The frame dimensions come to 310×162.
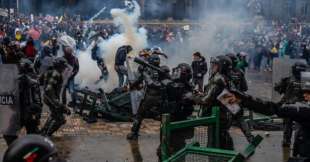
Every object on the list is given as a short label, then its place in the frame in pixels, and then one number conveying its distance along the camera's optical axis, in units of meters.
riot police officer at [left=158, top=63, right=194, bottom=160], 8.08
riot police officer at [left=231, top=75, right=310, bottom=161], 4.82
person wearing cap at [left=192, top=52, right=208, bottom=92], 15.25
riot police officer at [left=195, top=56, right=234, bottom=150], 7.71
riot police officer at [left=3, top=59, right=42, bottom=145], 8.57
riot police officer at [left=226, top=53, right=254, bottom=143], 9.17
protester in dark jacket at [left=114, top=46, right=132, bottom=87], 15.70
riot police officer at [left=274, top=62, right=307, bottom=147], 8.94
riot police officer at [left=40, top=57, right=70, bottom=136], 9.17
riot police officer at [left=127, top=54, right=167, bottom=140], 9.69
